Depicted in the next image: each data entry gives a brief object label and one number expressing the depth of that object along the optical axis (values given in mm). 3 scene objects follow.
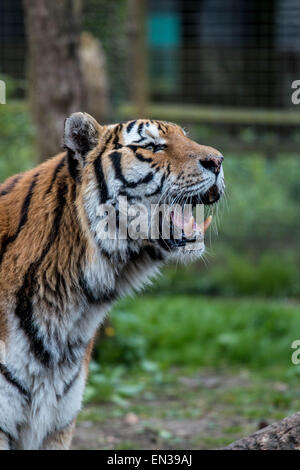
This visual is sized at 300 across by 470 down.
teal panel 18937
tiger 6340
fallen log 5926
